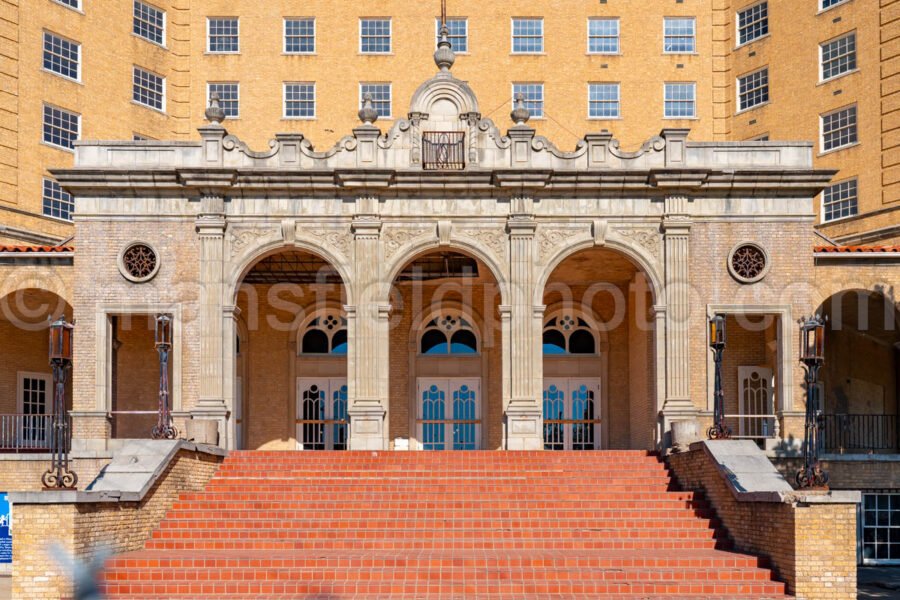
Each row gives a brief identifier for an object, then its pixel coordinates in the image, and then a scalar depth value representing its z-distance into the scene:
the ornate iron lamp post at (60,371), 19.06
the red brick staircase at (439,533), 17.17
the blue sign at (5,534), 25.12
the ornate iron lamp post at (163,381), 22.62
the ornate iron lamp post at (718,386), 22.07
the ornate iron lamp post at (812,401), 18.19
